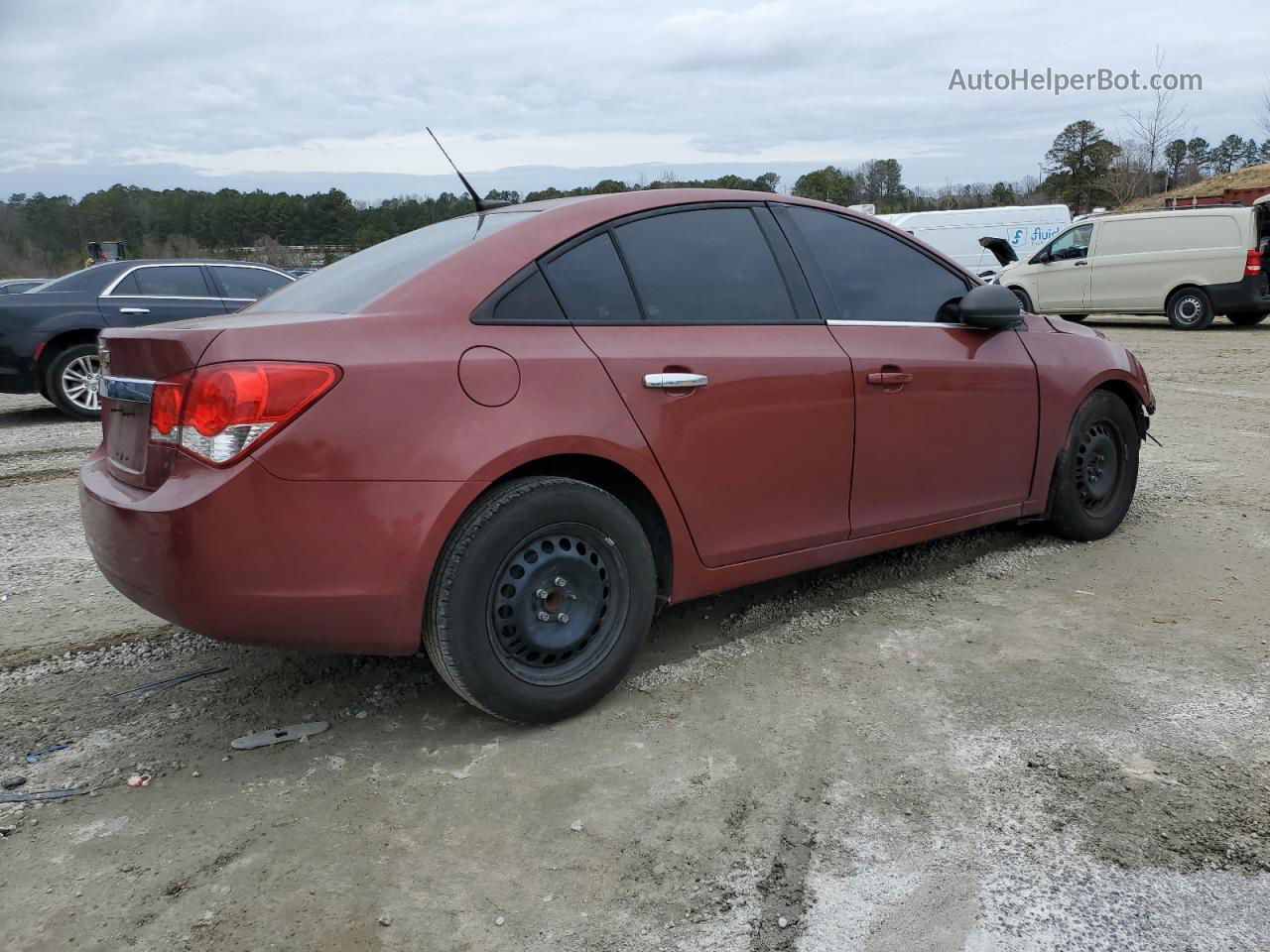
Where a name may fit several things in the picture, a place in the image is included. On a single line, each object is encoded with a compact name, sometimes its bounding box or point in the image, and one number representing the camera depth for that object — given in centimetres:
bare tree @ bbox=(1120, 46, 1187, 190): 4142
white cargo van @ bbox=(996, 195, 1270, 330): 1532
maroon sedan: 252
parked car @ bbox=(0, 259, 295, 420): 923
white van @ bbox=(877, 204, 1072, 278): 2167
